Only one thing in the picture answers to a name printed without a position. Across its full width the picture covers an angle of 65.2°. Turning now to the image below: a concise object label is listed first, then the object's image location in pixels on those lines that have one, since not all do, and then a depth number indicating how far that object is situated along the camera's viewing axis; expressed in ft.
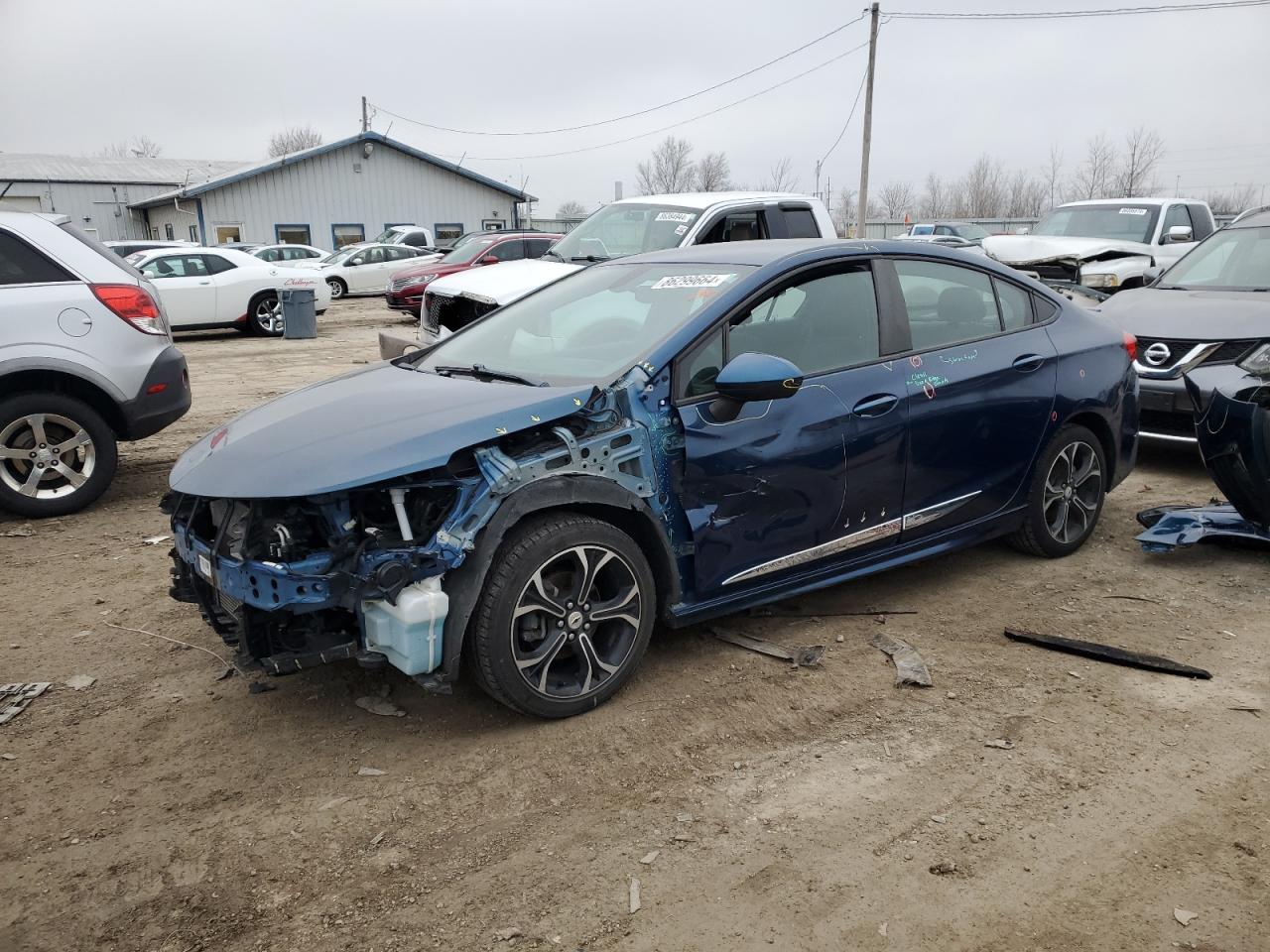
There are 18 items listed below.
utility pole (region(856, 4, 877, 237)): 97.86
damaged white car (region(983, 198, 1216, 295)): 39.27
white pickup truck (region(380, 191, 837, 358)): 29.01
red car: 63.31
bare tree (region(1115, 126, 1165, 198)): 178.47
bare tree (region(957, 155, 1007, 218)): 227.61
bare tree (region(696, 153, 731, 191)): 200.44
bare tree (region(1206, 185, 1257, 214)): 184.90
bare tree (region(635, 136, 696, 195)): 200.44
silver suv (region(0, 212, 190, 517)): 19.92
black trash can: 54.80
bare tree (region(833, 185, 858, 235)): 188.26
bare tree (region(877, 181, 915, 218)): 235.40
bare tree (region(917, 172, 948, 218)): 231.91
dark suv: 21.89
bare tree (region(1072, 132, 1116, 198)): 191.21
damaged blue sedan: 10.82
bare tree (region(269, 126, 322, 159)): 277.23
